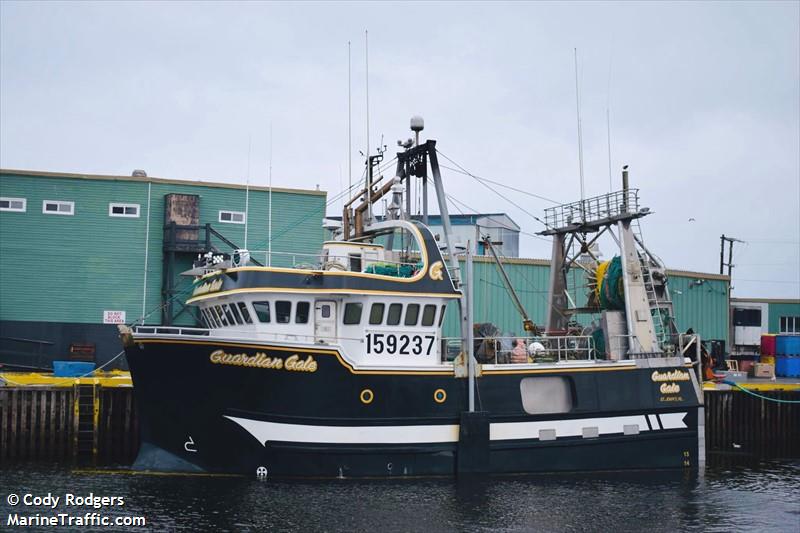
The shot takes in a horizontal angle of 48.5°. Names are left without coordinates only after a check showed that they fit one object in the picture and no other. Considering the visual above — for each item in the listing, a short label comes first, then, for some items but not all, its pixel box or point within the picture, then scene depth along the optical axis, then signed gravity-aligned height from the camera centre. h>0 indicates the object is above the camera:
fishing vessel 20.59 -1.24
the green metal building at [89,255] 35.50 +2.67
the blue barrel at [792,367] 48.41 -1.82
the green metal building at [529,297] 40.62 +1.59
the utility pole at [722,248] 64.56 +6.15
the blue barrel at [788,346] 49.06 -0.69
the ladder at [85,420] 25.38 -2.88
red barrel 49.62 -0.61
